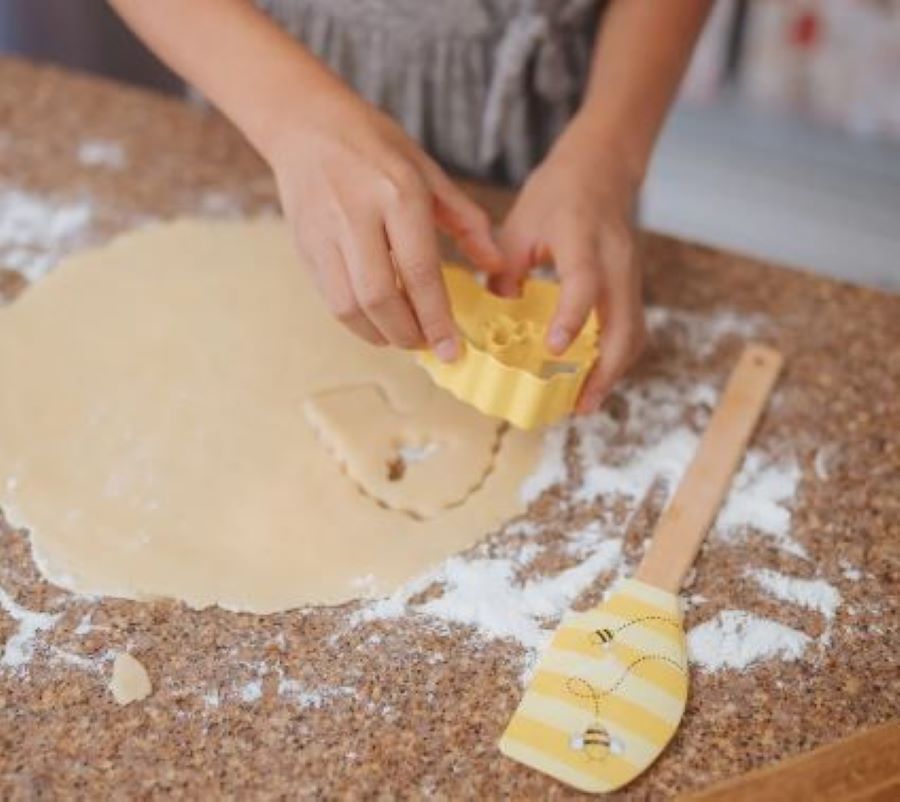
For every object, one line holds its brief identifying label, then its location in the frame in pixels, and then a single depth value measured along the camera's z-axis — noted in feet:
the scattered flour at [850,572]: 2.71
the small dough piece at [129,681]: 2.38
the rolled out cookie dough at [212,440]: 2.65
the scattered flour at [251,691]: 2.40
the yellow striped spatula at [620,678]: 2.32
